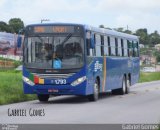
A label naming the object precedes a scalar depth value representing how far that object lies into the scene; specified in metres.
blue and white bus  22.91
